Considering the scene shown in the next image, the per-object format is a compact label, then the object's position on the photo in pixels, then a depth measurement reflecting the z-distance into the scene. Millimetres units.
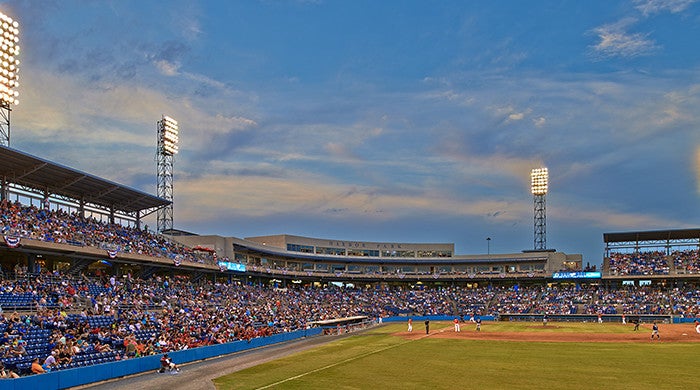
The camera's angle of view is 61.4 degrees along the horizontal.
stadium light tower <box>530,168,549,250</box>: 111188
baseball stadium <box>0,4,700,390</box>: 32125
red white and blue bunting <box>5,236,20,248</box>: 39250
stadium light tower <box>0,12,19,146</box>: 46562
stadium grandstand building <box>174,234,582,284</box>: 105550
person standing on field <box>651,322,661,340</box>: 52928
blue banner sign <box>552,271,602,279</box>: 98875
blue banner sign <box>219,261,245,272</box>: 75106
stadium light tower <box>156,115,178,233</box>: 72438
